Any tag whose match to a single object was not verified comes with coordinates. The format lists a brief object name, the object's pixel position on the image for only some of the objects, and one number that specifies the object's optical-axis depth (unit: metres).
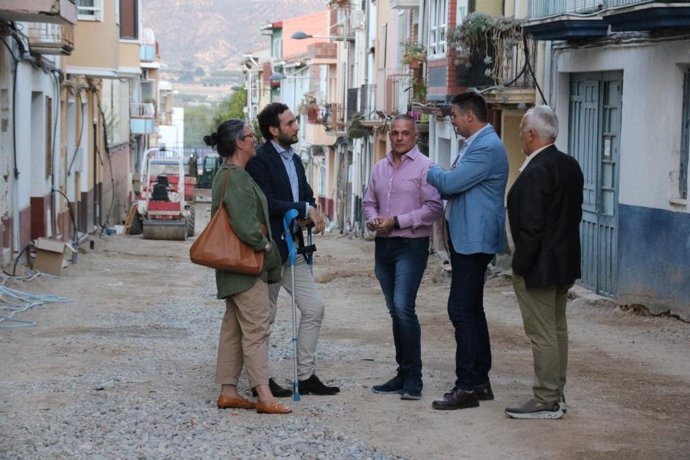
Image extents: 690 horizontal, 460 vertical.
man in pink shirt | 8.51
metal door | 15.76
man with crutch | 8.66
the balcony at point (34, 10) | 17.00
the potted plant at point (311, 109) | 54.53
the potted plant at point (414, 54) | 28.64
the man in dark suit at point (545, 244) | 7.78
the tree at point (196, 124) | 146.38
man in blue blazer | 8.18
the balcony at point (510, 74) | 19.36
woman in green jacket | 8.21
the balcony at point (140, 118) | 56.55
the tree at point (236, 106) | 104.00
